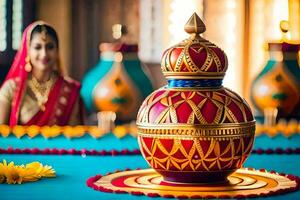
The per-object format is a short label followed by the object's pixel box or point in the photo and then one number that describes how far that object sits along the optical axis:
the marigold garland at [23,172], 1.96
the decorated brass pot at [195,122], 1.85
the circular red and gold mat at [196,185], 1.77
